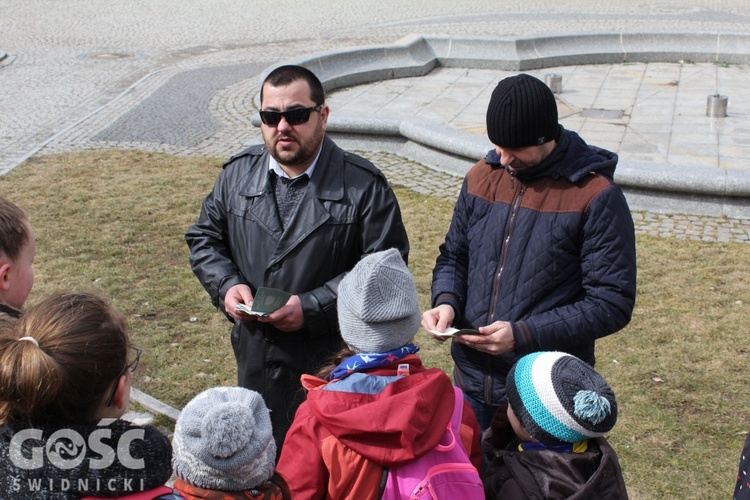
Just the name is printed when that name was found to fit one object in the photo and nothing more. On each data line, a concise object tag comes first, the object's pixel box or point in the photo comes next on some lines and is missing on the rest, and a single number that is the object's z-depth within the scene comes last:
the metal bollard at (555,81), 12.21
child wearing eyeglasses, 2.15
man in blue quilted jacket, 3.27
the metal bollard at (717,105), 10.56
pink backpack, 2.56
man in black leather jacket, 3.71
